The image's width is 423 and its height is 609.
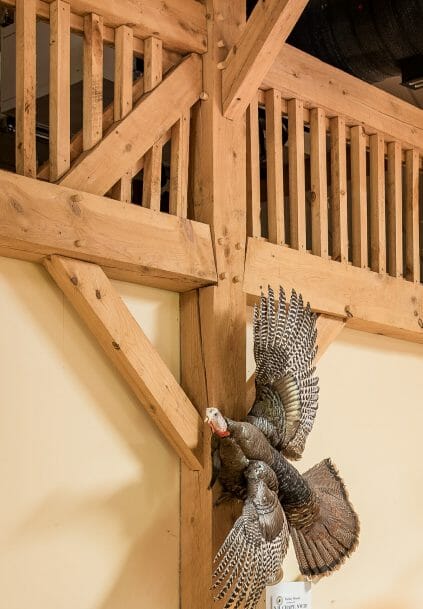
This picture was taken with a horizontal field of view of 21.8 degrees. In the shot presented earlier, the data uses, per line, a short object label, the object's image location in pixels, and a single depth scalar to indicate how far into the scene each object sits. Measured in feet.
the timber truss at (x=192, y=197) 11.85
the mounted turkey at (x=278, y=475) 11.95
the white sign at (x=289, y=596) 13.57
